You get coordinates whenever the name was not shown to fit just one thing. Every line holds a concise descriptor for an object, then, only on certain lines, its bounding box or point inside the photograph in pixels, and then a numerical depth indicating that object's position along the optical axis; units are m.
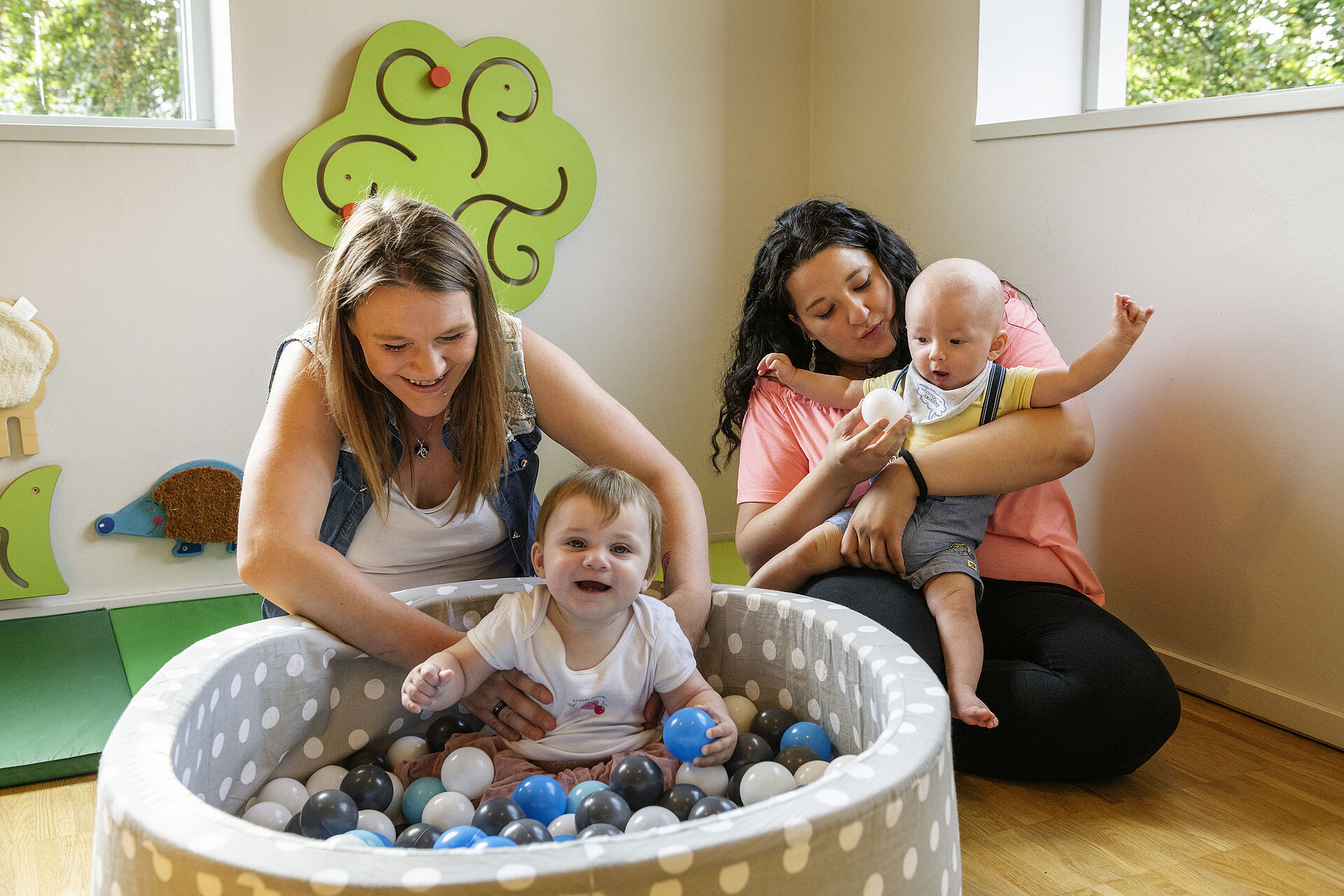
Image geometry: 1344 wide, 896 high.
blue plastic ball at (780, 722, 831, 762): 1.48
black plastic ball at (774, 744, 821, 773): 1.43
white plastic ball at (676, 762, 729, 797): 1.43
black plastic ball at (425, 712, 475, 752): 1.61
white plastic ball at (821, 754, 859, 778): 1.02
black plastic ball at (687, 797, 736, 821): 1.27
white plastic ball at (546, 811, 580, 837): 1.29
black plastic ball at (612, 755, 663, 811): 1.37
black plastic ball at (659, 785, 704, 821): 1.33
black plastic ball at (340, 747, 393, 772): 1.56
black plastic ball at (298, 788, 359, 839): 1.28
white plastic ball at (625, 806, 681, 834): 1.24
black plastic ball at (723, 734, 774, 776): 1.48
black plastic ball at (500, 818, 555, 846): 1.19
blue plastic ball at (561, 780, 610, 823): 1.38
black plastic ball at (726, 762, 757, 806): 1.44
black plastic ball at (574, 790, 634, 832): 1.25
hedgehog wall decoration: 2.80
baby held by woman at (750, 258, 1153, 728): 1.67
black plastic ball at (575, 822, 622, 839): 1.19
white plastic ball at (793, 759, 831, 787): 1.38
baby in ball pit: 1.41
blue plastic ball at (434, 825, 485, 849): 1.16
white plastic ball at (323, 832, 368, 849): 0.91
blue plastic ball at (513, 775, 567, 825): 1.36
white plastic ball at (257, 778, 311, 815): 1.41
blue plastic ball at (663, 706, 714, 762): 1.40
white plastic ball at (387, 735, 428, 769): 1.59
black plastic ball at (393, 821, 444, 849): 1.24
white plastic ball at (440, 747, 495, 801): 1.45
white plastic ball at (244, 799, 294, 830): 1.34
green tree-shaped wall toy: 2.83
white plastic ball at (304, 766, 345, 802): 1.47
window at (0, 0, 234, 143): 2.69
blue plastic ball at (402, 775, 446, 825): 1.44
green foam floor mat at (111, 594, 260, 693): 2.37
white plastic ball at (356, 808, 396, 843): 1.34
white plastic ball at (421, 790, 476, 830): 1.36
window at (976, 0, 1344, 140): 2.06
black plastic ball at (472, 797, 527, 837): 1.27
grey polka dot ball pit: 0.86
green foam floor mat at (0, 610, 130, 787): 1.85
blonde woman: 1.45
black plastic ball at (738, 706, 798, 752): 1.57
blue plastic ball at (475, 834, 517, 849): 1.08
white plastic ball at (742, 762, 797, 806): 1.34
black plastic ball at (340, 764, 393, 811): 1.42
